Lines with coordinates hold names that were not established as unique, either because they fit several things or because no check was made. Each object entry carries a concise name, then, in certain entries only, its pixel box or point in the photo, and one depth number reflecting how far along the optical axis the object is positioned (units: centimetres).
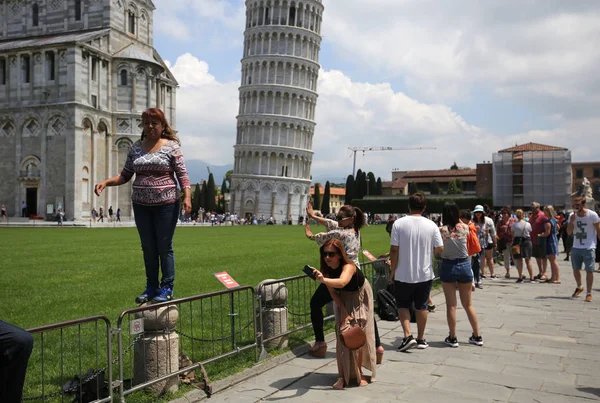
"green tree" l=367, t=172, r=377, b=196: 9975
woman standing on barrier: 564
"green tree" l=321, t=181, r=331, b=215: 10056
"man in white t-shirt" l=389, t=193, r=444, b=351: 721
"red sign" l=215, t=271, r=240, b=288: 661
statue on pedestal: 4538
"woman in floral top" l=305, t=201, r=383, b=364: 693
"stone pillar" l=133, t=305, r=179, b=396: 539
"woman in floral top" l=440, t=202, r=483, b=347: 779
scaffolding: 5072
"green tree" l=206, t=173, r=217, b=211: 9512
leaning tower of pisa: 8350
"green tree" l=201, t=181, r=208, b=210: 9600
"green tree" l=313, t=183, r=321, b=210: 10322
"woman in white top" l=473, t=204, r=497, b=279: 1472
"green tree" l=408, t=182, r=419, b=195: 10831
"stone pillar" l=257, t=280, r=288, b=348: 727
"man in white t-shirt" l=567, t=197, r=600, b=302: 1120
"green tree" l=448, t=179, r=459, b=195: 10501
